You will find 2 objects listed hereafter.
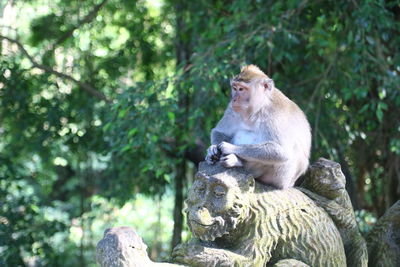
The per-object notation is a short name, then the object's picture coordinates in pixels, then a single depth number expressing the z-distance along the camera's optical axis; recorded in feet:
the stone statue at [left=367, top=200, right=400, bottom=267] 21.76
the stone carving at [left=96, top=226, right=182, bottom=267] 15.96
